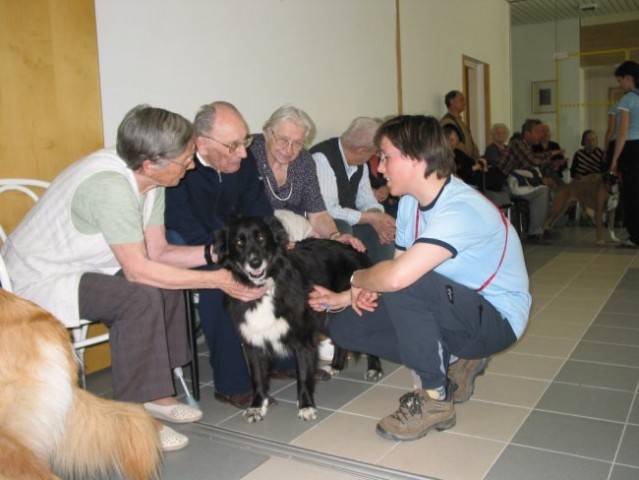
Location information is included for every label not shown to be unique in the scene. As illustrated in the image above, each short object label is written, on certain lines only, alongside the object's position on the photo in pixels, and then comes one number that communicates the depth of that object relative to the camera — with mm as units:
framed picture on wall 10500
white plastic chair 2156
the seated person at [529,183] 6812
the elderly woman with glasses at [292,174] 2932
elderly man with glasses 2457
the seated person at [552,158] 7516
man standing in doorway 6255
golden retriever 1244
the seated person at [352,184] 3557
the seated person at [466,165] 5995
